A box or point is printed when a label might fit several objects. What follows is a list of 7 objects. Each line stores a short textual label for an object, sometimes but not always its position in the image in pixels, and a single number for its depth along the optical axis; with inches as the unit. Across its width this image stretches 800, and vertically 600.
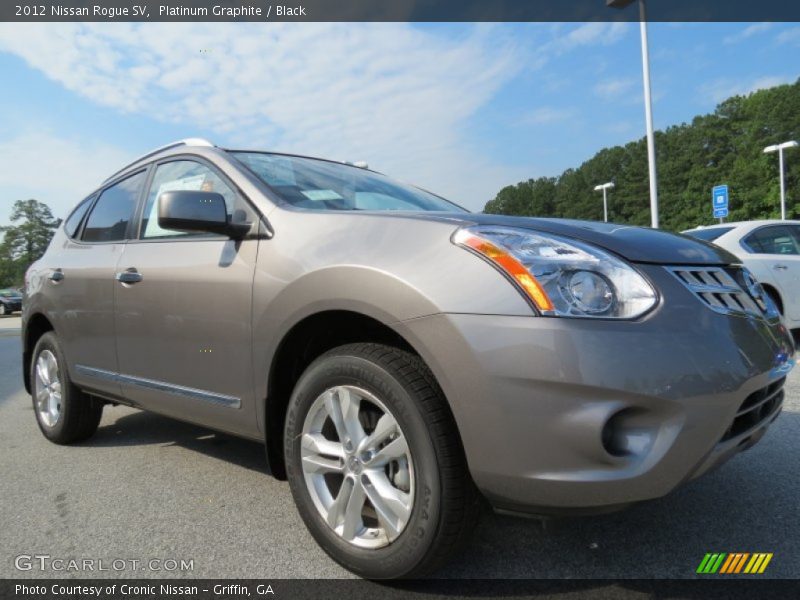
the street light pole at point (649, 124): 604.1
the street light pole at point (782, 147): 1068.0
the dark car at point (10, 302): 1320.1
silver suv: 62.1
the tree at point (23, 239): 2930.6
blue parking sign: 676.7
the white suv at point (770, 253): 243.0
